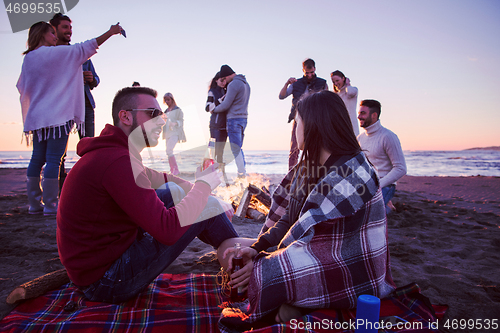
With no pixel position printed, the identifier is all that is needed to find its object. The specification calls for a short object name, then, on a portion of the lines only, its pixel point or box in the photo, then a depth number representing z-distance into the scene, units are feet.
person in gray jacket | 19.67
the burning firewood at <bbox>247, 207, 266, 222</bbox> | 14.74
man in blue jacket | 12.96
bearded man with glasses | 5.20
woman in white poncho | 12.16
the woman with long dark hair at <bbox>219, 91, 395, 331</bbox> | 5.38
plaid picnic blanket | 5.43
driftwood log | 6.24
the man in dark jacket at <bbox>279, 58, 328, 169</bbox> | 20.66
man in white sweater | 14.34
